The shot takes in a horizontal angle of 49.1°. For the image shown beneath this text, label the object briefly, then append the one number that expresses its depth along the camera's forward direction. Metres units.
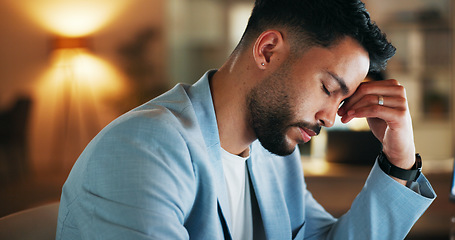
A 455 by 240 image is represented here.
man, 0.84
